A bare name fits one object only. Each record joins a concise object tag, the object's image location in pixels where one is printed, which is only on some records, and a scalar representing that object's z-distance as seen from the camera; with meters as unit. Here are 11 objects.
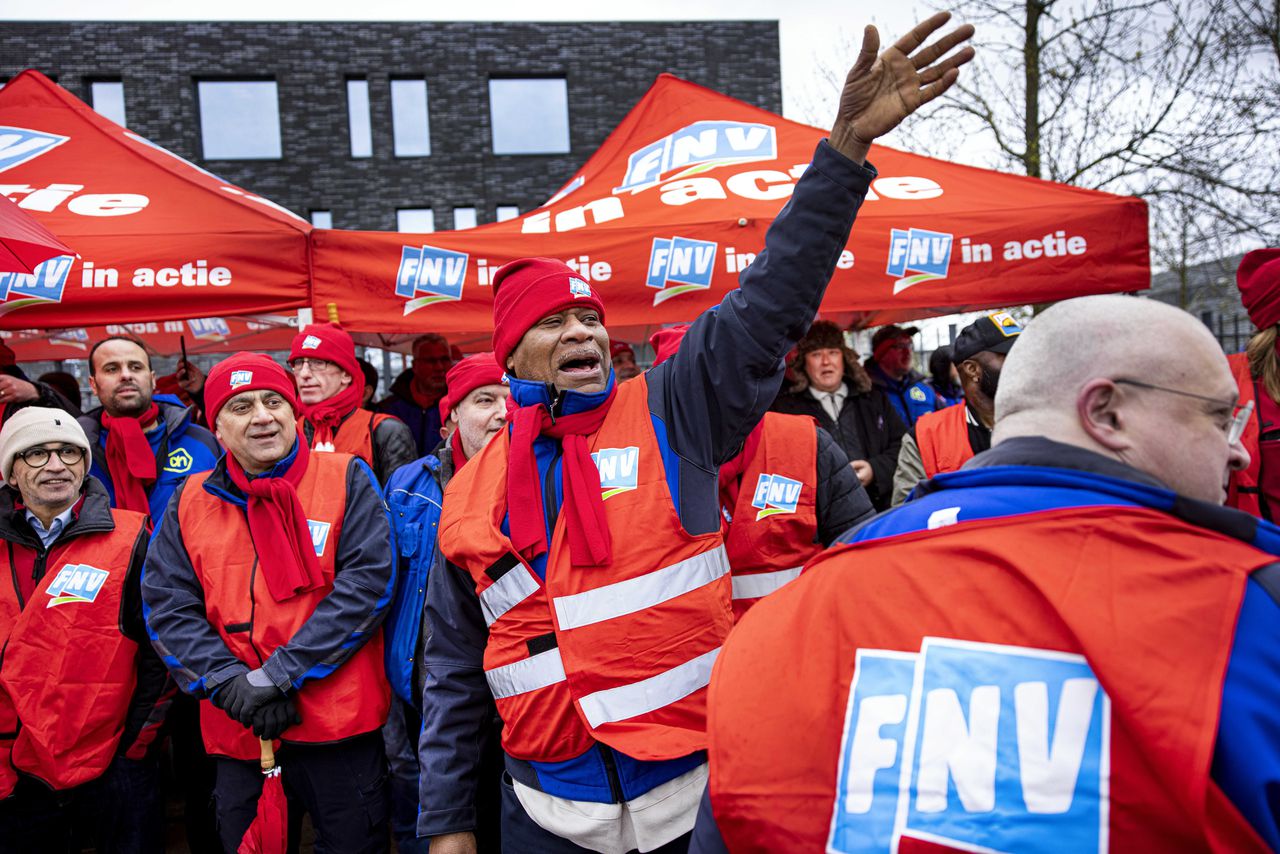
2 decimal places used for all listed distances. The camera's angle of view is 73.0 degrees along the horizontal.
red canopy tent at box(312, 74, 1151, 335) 4.11
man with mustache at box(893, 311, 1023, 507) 3.02
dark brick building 20.31
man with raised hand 1.64
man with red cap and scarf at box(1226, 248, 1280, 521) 2.69
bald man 0.83
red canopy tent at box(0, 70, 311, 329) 3.89
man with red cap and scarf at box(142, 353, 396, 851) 2.70
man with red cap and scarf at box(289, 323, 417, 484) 3.99
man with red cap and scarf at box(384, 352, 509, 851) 2.99
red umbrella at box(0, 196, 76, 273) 3.11
